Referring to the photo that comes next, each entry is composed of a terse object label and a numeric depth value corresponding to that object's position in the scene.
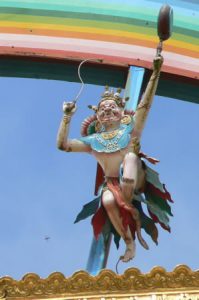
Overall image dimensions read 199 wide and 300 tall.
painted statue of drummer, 19.61
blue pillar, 19.91
